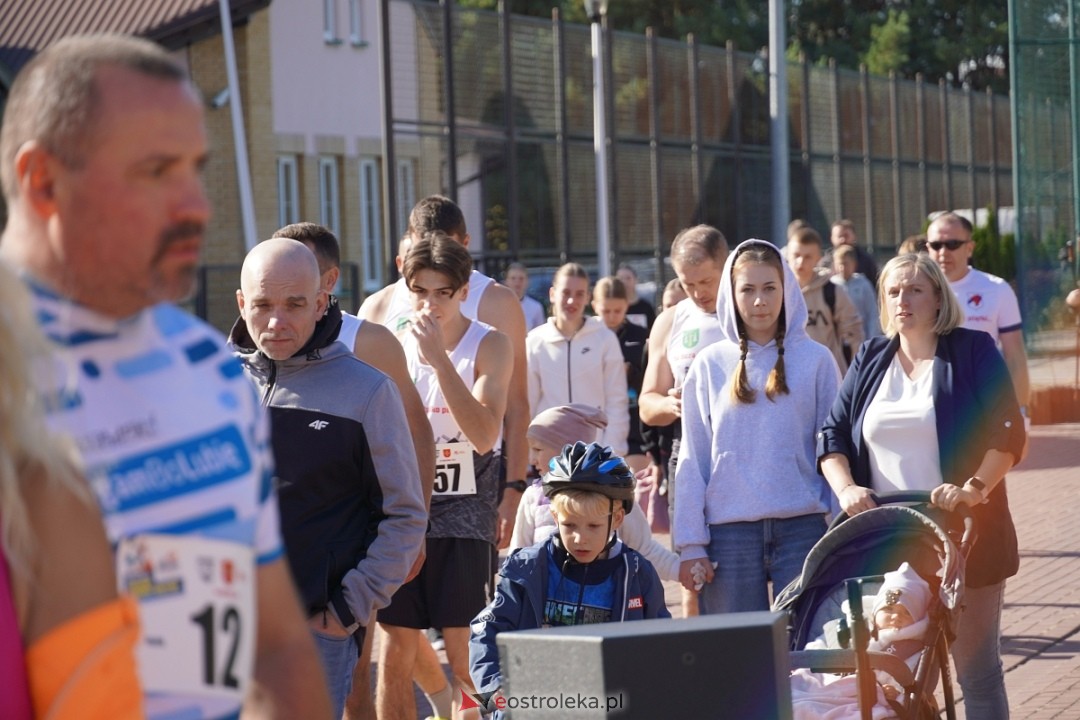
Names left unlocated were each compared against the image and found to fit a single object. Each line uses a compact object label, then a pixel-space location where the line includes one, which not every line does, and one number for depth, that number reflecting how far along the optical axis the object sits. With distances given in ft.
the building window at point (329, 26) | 183.83
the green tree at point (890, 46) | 371.93
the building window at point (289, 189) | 178.56
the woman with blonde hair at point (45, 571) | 10.55
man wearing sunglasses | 49.15
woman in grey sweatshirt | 35.01
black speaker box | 21.75
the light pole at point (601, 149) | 133.48
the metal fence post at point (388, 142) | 98.21
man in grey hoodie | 27.12
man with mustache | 11.11
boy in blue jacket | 29.16
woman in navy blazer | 33.88
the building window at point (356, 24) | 187.35
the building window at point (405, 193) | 163.38
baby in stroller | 28.60
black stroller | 30.15
